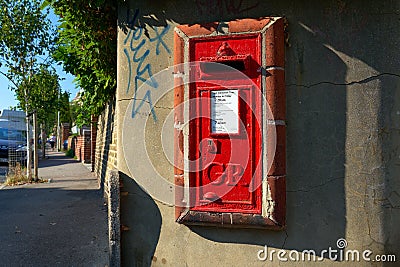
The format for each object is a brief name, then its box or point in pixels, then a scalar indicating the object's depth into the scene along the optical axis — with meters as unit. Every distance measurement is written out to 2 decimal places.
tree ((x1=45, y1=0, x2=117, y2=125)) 4.38
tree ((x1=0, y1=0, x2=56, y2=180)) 10.85
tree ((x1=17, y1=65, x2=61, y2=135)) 11.47
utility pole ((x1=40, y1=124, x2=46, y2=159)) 22.74
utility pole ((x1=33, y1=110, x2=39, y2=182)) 11.21
